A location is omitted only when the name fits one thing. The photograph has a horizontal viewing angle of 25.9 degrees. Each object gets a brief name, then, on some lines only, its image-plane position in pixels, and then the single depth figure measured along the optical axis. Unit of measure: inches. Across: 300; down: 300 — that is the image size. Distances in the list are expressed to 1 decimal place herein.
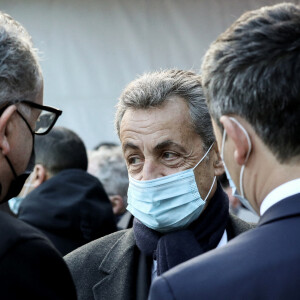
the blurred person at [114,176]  212.5
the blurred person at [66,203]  150.7
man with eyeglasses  75.6
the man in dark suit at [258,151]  67.6
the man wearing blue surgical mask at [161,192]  122.0
